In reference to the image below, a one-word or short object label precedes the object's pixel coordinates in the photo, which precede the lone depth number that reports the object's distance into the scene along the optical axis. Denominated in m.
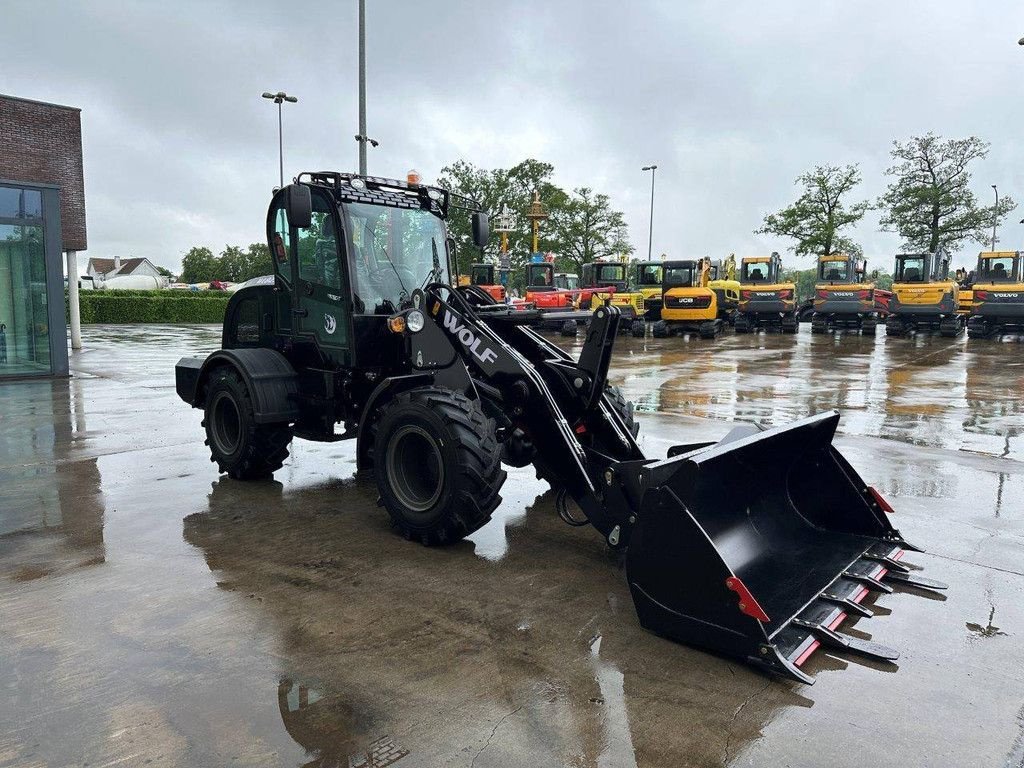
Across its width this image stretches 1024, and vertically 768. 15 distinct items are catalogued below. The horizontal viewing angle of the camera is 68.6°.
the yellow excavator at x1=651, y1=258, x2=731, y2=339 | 26.03
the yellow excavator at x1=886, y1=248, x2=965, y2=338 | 25.33
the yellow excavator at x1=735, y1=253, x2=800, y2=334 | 28.33
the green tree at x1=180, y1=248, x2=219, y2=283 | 93.19
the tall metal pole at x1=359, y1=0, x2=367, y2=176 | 14.83
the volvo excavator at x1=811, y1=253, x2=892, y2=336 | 26.98
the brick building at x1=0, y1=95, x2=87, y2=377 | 13.64
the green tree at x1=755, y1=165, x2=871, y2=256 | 41.38
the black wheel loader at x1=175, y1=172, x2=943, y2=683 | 3.60
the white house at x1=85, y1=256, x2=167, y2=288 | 122.20
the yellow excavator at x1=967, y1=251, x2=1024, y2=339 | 23.72
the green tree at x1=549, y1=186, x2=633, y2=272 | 51.41
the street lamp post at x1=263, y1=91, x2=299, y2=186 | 29.44
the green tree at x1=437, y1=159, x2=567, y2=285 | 49.09
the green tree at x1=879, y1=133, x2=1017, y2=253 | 37.97
